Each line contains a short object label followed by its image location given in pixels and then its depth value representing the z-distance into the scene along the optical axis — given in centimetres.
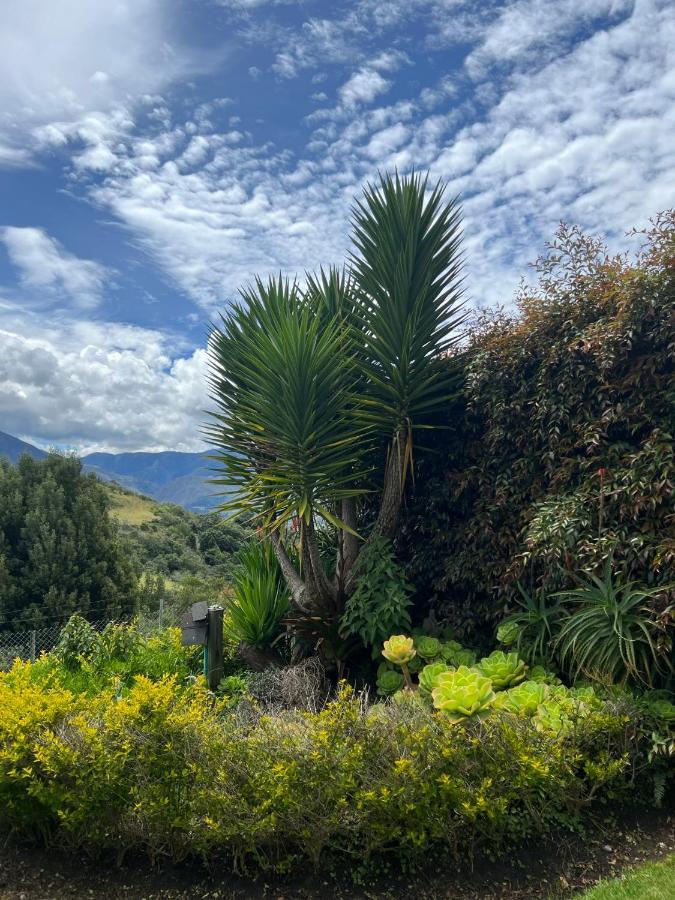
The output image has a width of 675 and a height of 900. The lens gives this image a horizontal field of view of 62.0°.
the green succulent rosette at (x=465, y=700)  321
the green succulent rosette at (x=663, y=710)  347
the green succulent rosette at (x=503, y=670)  398
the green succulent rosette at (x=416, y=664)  467
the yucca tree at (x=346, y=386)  508
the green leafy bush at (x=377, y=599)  486
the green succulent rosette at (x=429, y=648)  456
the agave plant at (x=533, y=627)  438
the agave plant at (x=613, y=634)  372
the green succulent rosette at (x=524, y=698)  345
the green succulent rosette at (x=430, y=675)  388
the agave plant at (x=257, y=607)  611
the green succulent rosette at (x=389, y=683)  442
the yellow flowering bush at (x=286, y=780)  277
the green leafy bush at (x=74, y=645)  583
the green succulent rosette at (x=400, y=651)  410
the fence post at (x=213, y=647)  562
